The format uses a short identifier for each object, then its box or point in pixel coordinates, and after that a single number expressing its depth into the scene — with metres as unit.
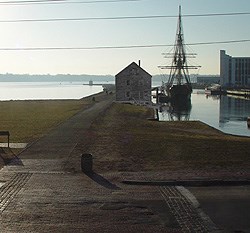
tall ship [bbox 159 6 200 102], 117.00
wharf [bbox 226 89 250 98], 135.52
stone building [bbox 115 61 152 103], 83.44
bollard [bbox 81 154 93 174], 14.89
